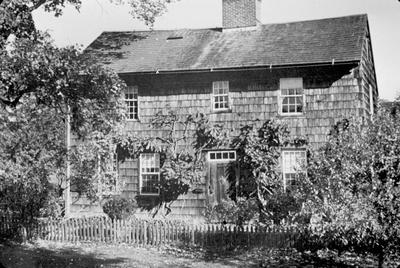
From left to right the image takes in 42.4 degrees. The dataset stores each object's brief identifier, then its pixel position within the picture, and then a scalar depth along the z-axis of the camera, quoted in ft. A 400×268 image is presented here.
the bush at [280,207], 57.26
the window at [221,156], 70.49
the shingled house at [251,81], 67.00
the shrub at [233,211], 62.18
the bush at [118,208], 63.05
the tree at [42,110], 39.78
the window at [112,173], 65.87
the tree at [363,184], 34.55
